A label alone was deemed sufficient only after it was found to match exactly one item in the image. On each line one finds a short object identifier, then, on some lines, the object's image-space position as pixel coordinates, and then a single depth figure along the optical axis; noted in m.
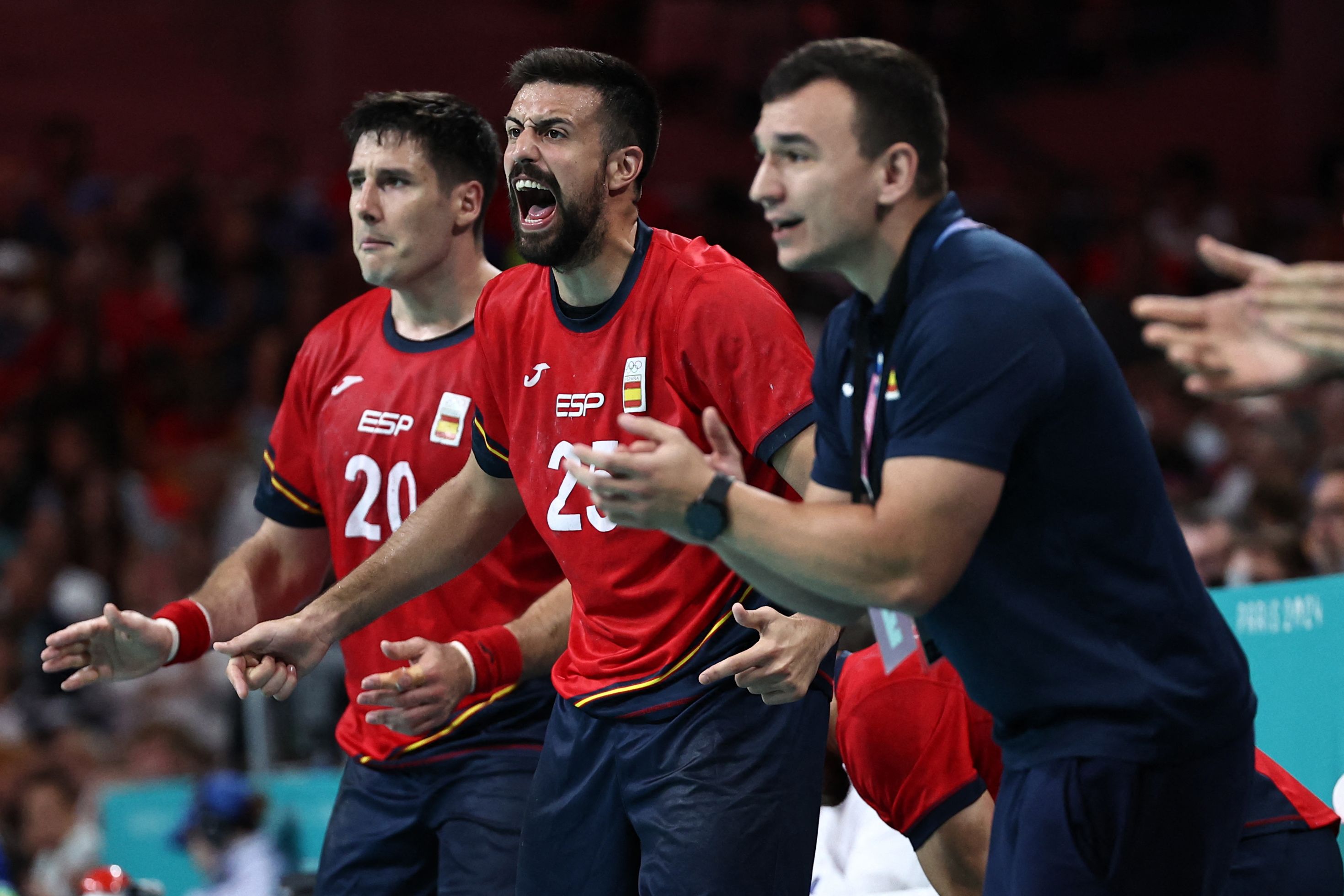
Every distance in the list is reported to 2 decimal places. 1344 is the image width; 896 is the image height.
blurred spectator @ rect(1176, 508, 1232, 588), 14.31
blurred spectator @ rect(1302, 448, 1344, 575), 13.65
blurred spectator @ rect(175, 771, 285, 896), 13.71
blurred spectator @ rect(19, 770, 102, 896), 15.14
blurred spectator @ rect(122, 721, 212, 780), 16.33
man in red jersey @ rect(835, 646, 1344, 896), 7.88
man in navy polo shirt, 5.45
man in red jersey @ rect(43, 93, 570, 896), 8.66
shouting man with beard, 7.40
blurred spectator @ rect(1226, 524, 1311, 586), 12.95
